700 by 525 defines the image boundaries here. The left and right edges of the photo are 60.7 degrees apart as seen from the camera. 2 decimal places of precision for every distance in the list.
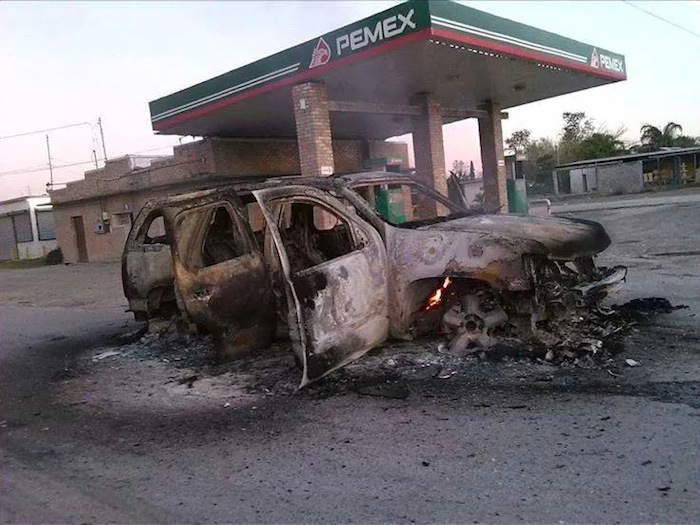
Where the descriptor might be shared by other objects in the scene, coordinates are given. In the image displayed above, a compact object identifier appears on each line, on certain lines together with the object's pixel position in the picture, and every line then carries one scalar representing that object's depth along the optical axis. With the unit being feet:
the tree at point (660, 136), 173.06
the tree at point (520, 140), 206.80
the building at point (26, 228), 124.26
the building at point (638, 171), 140.05
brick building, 63.16
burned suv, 16.89
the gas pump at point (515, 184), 66.80
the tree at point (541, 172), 165.89
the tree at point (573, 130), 195.62
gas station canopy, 36.04
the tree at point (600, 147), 177.68
